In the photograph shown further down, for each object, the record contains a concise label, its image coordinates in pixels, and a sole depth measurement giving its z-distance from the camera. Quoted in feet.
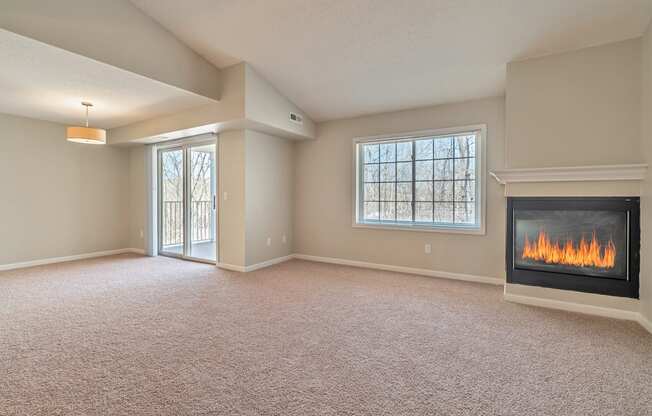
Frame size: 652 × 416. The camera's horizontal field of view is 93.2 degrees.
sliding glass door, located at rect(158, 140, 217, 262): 18.38
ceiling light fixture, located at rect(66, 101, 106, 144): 13.42
